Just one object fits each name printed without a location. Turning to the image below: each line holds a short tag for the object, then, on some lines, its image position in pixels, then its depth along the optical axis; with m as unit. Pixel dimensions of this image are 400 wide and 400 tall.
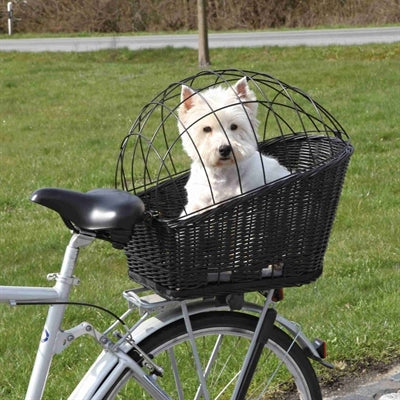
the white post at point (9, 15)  29.50
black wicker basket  2.63
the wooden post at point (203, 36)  17.44
